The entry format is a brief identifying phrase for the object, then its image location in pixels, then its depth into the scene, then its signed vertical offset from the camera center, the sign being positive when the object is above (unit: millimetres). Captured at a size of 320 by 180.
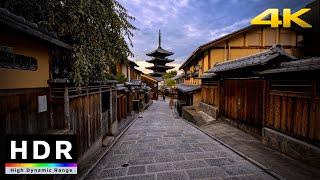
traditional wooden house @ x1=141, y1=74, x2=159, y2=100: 52131 +935
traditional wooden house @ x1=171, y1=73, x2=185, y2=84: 47262 +1894
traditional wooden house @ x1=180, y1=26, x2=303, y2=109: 19250 +4380
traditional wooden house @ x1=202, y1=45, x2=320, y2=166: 6773 -607
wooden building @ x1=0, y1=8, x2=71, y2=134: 3637 +217
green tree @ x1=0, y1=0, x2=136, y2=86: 5242 +1900
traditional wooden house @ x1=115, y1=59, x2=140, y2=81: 26000 +2444
